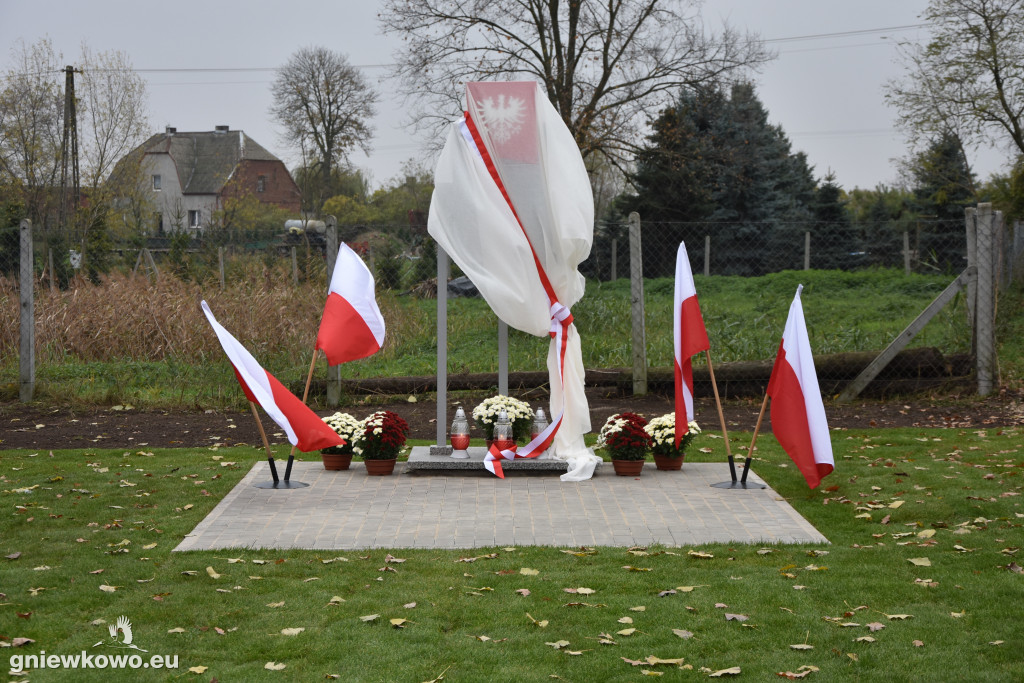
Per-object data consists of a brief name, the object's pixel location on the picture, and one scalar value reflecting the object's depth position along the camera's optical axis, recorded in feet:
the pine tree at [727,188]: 77.25
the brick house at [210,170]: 205.26
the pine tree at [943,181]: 98.07
